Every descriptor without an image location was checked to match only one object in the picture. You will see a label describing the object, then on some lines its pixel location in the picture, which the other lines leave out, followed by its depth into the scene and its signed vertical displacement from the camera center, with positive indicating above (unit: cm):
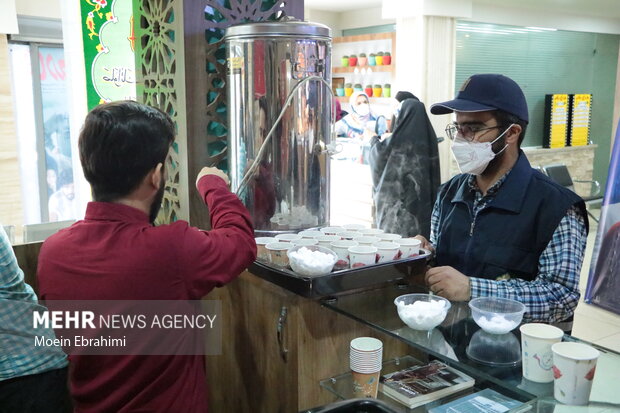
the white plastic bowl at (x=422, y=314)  125 -46
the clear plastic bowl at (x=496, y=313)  123 -45
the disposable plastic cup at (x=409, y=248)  152 -38
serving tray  133 -42
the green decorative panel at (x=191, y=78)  190 +12
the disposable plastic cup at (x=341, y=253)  143 -37
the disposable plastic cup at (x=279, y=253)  147 -38
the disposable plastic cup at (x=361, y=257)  143 -38
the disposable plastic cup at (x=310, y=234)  160 -36
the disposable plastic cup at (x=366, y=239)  155 -36
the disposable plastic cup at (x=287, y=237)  158 -36
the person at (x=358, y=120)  637 -11
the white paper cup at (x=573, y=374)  99 -47
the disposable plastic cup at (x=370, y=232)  165 -36
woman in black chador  373 -41
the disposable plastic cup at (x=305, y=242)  151 -36
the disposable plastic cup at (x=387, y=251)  146 -37
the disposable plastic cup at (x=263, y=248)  153 -38
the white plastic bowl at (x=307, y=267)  134 -38
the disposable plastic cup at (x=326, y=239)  152 -36
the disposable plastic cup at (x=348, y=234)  160 -36
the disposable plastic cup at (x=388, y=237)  159 -37
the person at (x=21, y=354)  148 -66
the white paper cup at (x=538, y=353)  106 -46
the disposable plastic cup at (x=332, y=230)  166 -36
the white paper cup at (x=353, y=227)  171 -36
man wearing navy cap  149 -32
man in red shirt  116 -30
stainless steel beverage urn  174 -2
